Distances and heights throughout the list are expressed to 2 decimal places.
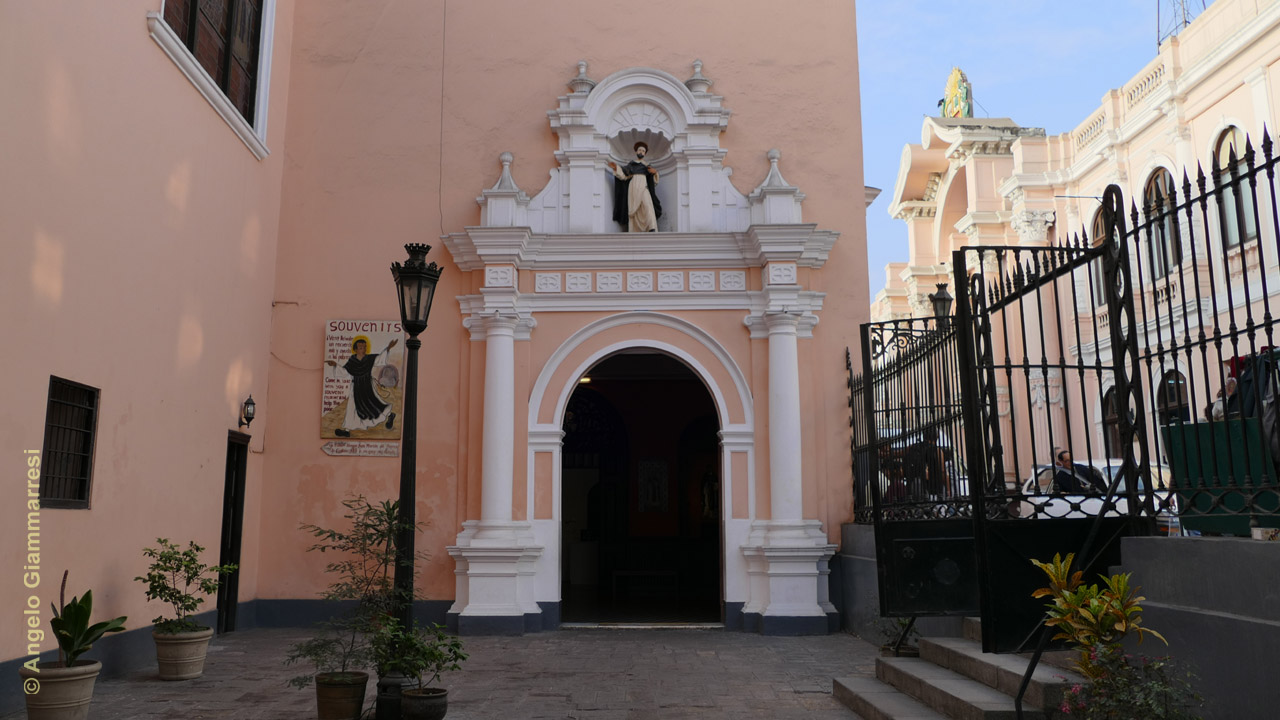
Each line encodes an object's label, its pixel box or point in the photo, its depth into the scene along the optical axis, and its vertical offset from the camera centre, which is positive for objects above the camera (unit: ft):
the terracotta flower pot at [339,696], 19.43 -3.59
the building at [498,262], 33.42 +9.28
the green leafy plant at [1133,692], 13.32 -2.49
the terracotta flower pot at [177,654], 25.04 -3.57
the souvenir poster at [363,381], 36.86 +4.97
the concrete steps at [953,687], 15.98 -3.22
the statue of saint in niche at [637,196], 38.40 +12.42
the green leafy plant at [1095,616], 14.76 -1.59
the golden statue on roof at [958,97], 93.20 +39.66
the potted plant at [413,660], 18.88 -2.85
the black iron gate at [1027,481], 17.85 +0.56
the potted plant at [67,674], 18.81 -3.06
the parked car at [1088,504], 17.19 +0.18
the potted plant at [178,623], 25.08 -2.83
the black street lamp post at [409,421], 20.10 +1.95
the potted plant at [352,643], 19.17 -2.51
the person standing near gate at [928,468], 25.75 +1.19
